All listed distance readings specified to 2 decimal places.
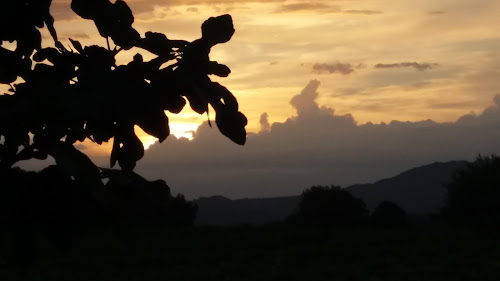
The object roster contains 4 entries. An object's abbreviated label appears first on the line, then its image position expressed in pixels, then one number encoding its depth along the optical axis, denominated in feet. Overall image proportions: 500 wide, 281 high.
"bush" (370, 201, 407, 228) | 185.16
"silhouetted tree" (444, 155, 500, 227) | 143.74
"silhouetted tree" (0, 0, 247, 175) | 8.67
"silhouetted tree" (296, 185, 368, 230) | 177.99
